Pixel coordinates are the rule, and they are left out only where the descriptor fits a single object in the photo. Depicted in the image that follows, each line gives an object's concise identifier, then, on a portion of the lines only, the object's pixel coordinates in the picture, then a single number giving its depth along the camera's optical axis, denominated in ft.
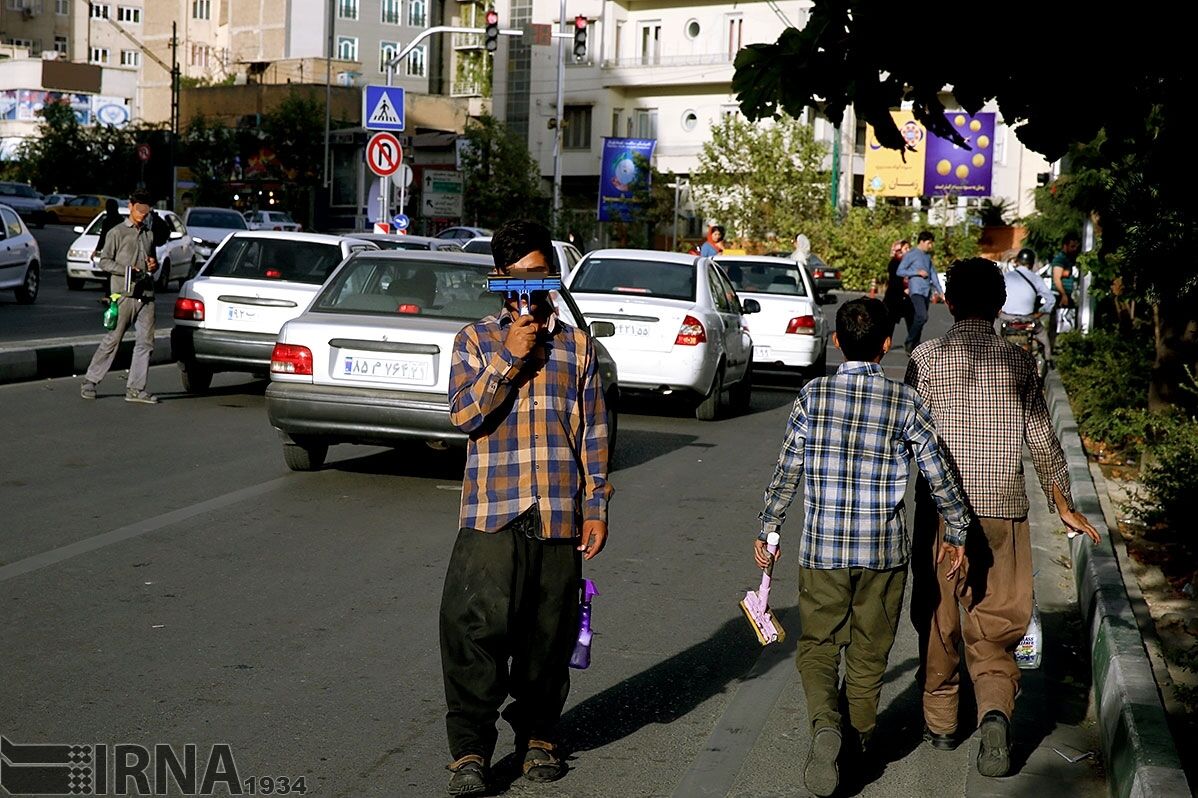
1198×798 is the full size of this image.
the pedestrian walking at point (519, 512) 15.97
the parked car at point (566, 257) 58.75
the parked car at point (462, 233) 158.50
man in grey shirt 48.57
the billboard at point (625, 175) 214.28
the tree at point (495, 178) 202.08
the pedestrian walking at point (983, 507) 18.38
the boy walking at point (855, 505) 16.93
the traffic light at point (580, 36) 120.37
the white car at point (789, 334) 66.08
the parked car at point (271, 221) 175.01
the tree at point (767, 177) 214.07
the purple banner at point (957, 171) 197.57
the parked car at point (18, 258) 88.38
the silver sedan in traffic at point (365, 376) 34.78
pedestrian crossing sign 86.48
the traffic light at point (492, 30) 111.89
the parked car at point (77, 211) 227.40
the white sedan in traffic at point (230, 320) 49.90
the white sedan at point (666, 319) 50.39
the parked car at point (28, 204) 205.87
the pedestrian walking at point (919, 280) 73.92
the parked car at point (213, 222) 135.33
